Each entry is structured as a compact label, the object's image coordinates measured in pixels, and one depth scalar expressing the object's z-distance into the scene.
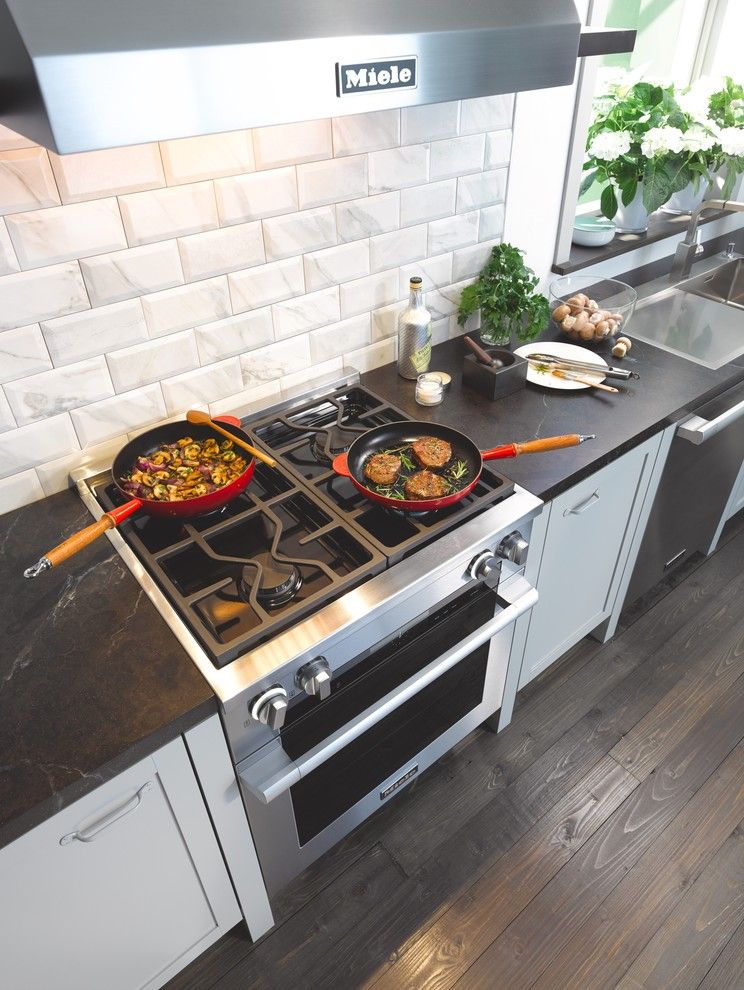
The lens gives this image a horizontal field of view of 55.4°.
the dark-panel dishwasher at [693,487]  1.93
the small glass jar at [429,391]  1.81
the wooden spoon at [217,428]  1.51
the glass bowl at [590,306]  2.06
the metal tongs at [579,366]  1.90
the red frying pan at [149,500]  1.22
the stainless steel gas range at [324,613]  1.23
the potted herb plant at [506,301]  1.92
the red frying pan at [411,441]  1.42
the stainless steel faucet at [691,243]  2.50
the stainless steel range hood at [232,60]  0.73
